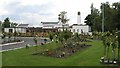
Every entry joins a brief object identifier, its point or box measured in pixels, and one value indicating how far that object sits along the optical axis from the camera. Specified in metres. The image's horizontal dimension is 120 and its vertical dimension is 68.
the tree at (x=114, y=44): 6.08
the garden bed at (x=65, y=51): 7.37
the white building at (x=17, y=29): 25.71
